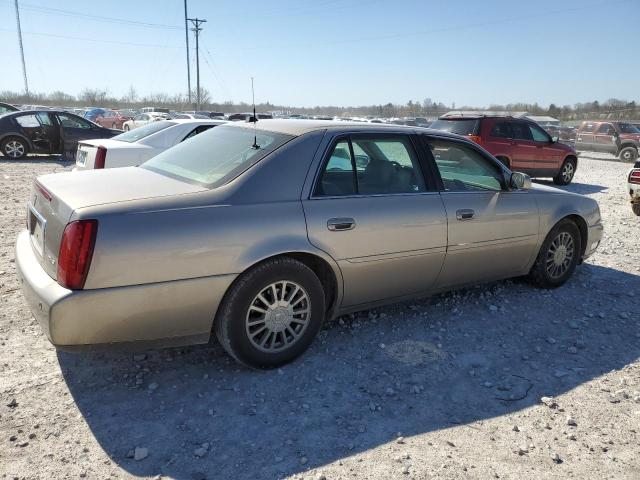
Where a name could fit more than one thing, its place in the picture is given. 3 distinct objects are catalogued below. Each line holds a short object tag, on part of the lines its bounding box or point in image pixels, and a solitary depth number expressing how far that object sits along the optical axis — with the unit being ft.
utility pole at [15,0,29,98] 167.75
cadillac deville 8.70
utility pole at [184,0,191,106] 150.57
